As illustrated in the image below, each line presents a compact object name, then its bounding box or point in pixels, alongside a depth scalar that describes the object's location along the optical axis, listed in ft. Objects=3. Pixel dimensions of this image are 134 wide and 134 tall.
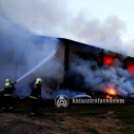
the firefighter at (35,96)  15.44
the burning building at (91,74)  30.35
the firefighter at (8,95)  17.02
